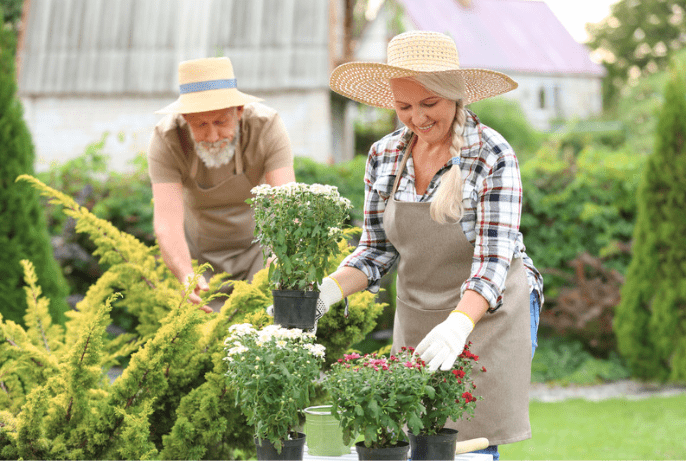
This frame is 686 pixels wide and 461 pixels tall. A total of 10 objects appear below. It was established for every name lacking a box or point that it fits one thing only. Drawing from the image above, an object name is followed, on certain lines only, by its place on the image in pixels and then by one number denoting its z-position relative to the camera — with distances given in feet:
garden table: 12.96
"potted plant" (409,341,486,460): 12.16
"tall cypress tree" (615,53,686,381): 45.85
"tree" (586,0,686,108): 214.48
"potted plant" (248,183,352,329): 13.07
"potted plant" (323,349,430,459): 11.45
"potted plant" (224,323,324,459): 11.77
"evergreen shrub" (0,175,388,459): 15.80
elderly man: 20.16
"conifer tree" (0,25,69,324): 33.37
